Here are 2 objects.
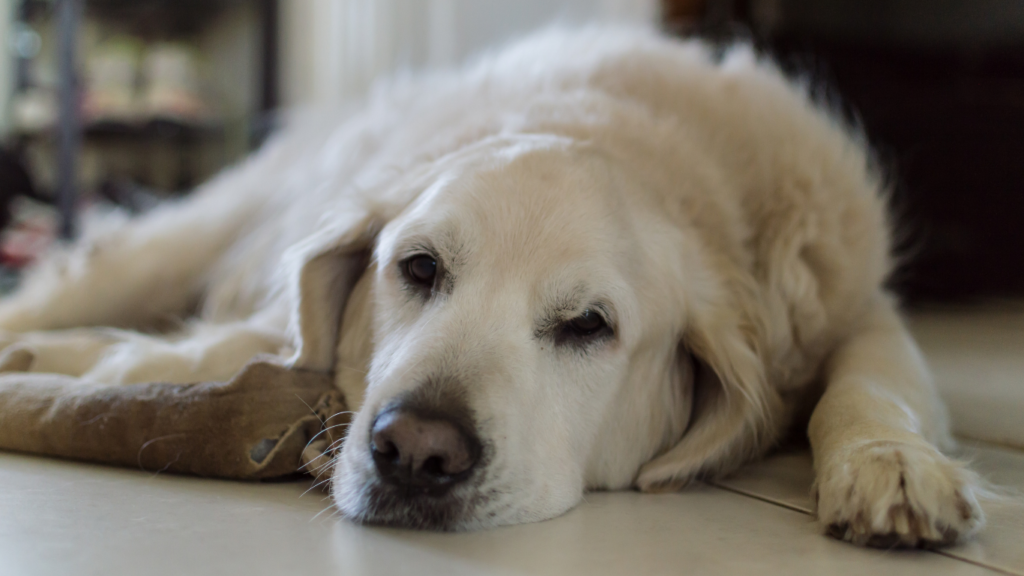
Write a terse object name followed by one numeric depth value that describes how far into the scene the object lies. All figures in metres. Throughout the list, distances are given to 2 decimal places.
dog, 0.74
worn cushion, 0.80
